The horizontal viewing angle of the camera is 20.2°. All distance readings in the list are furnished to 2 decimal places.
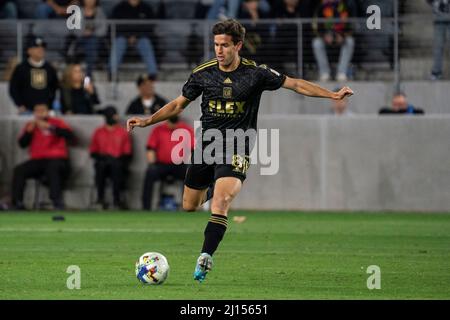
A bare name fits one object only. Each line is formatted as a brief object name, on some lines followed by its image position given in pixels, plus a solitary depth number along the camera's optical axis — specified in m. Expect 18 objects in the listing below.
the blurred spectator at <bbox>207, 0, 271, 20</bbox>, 24.33
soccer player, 11.85
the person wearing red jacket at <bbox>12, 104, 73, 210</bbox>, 22.22
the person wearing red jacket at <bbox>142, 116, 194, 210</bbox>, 22.12
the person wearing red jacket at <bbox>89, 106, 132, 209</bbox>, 22.20
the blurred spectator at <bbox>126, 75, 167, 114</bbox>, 22.48
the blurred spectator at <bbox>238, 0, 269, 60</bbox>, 23.47
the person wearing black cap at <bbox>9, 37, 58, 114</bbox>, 22.52
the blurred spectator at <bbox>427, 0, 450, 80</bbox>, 22.61
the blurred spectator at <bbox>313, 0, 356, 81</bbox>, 23.23
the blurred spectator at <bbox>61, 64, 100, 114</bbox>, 23.17
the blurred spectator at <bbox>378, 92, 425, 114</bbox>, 22.06
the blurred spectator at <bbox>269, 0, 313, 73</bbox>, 23.53
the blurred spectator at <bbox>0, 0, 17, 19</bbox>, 24.92
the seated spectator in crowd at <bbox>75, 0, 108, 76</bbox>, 23.86
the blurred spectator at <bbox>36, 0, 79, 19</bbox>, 24.59
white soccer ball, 11.23
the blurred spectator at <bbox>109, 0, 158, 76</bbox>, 23.89
